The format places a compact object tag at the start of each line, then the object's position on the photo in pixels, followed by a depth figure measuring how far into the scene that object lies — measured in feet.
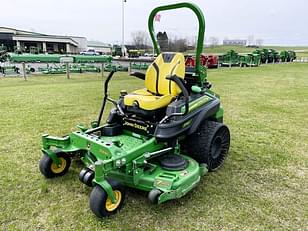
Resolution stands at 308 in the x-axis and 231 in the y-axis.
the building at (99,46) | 196.65
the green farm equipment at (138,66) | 54.28
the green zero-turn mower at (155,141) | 8.16
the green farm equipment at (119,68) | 56.83
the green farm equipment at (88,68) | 58.54
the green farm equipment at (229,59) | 78.79
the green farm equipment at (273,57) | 99.71
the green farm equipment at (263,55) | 92.15
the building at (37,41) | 165.17
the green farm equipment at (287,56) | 108.19
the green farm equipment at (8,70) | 51.93
